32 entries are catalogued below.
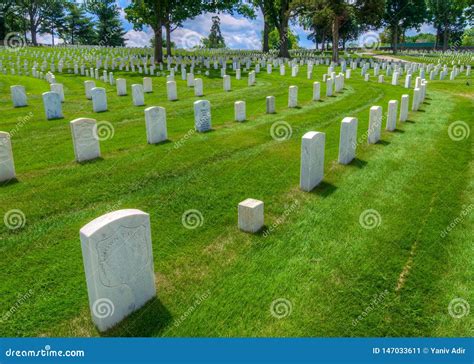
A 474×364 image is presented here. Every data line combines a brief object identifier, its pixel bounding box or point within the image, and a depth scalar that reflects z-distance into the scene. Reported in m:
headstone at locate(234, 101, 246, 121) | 13.67
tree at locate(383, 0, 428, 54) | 60.78
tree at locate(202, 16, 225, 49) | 85.12
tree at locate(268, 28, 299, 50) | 93.38
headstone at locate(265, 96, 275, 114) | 15.35
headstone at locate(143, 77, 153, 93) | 21.46
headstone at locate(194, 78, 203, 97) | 20.30
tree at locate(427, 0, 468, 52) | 71.44
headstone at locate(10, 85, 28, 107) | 16.78
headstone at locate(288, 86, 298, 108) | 16.62
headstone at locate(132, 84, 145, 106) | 17.05
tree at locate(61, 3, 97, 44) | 84.00
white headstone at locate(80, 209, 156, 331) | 4.03
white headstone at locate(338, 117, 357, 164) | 9.26
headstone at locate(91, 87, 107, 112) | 15.60
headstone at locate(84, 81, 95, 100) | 18.88
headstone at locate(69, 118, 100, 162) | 9.12
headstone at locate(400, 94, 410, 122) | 13.87
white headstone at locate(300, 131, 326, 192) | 7.73
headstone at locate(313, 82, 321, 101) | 18.25
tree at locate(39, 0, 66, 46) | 80.47
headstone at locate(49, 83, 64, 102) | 17.64
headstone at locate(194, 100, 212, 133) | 11.98
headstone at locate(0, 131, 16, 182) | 7.93
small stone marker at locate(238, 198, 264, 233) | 6.26
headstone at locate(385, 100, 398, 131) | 12.32
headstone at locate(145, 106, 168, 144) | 10.60
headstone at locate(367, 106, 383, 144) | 10.88
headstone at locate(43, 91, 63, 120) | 14.07
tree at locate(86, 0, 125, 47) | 79.19
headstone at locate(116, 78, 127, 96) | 19.88
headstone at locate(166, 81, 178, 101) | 18.77
